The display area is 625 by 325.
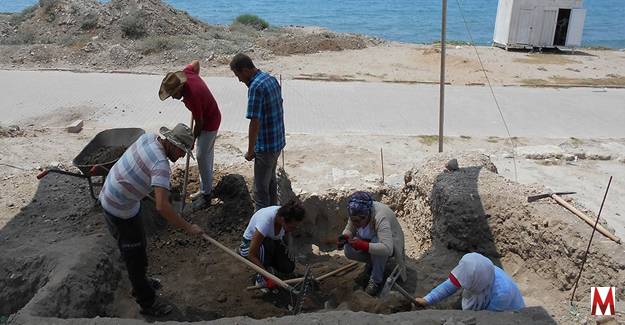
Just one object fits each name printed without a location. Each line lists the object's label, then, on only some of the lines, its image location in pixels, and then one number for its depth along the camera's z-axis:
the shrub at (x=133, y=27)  18.77
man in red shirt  5.46
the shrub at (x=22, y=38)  18.50
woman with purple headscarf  4.53
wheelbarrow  5.38
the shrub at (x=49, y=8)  20.22
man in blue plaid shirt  5.15
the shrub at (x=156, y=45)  16.95
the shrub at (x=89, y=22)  19.11
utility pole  7.15
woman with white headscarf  3.66
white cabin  19.59
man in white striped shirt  3.85
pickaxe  4.79
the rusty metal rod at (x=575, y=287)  4.28
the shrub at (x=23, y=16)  21.58
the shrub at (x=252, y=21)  25.58
